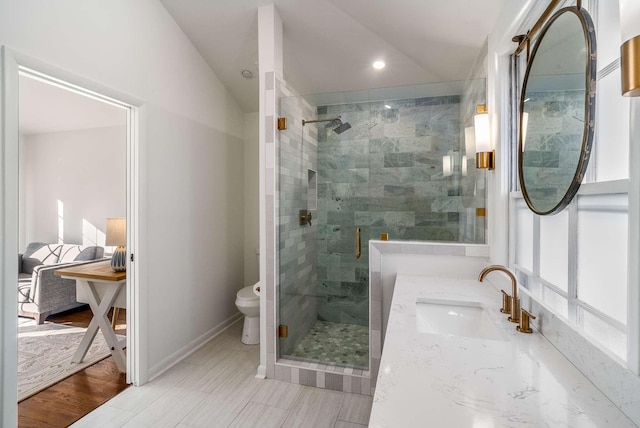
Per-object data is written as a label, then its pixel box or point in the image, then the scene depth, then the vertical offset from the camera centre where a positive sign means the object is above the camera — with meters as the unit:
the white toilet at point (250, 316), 2.95 -0.97
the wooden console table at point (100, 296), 2.34 -0.65
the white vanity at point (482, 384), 0.70 -0.44
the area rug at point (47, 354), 2.23 -1.13
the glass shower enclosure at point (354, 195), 2.20 +0.12
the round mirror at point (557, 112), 1.00 +0.36
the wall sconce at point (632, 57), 0.54 +0.26
